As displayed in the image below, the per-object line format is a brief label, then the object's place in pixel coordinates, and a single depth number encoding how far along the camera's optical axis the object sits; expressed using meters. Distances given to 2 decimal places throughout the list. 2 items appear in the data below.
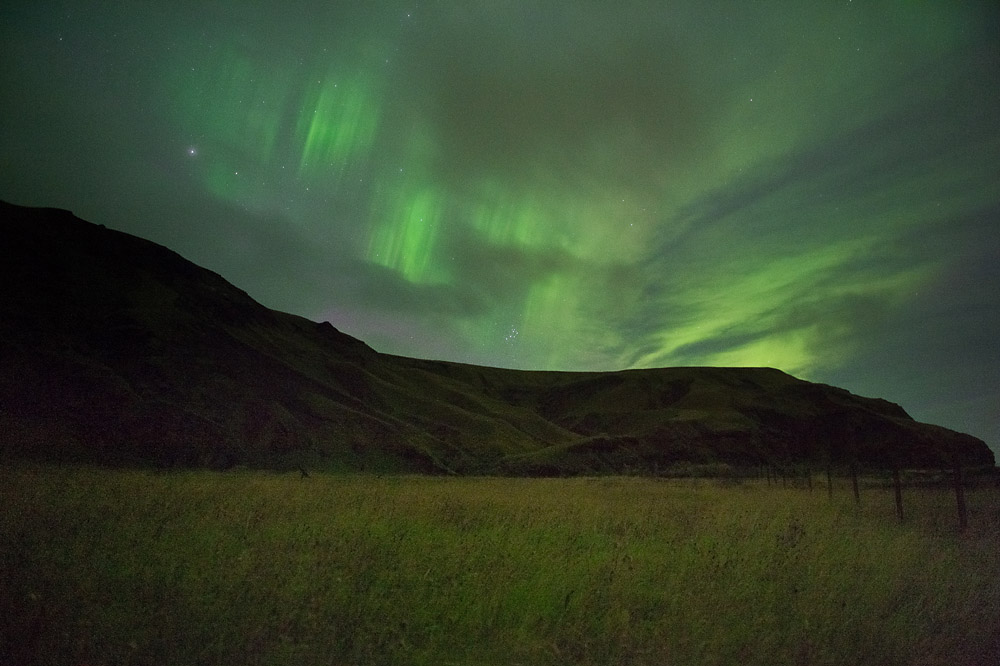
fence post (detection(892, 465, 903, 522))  13.35
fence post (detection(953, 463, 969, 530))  11.76
